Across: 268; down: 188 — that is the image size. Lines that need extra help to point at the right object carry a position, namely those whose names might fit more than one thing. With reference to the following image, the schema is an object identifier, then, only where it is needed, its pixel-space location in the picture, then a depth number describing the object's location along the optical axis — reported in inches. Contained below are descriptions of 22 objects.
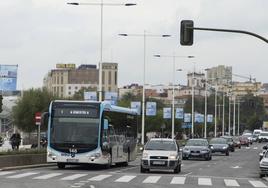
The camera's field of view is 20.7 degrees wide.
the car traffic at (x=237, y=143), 3779.5
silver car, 1309.1
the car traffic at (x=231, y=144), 3043.8
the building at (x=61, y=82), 7480.3
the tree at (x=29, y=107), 3597.4
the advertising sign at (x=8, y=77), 1487.5
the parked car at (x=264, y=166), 1304.1
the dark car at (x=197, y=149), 2044.8
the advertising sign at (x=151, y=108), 3006.9
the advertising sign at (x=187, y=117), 4030.0
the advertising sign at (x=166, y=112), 3432.6
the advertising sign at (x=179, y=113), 3594.0
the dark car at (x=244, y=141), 4198.8
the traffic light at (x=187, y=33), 1088.2
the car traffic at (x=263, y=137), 5064.0
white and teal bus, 1323.8
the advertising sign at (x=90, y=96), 2556.6
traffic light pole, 1070.4
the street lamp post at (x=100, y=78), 2035.2
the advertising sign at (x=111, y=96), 2614.7
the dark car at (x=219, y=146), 2652.6
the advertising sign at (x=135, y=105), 2830.2
